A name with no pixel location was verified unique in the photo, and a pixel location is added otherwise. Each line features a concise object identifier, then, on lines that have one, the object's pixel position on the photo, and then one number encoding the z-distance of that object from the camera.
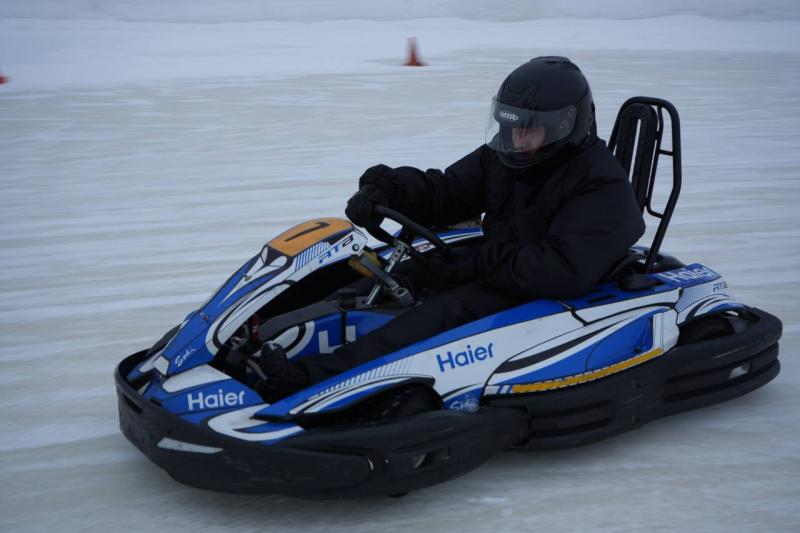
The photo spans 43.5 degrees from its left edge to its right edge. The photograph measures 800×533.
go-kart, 2.55
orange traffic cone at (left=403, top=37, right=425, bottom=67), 11.69
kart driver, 2.88
